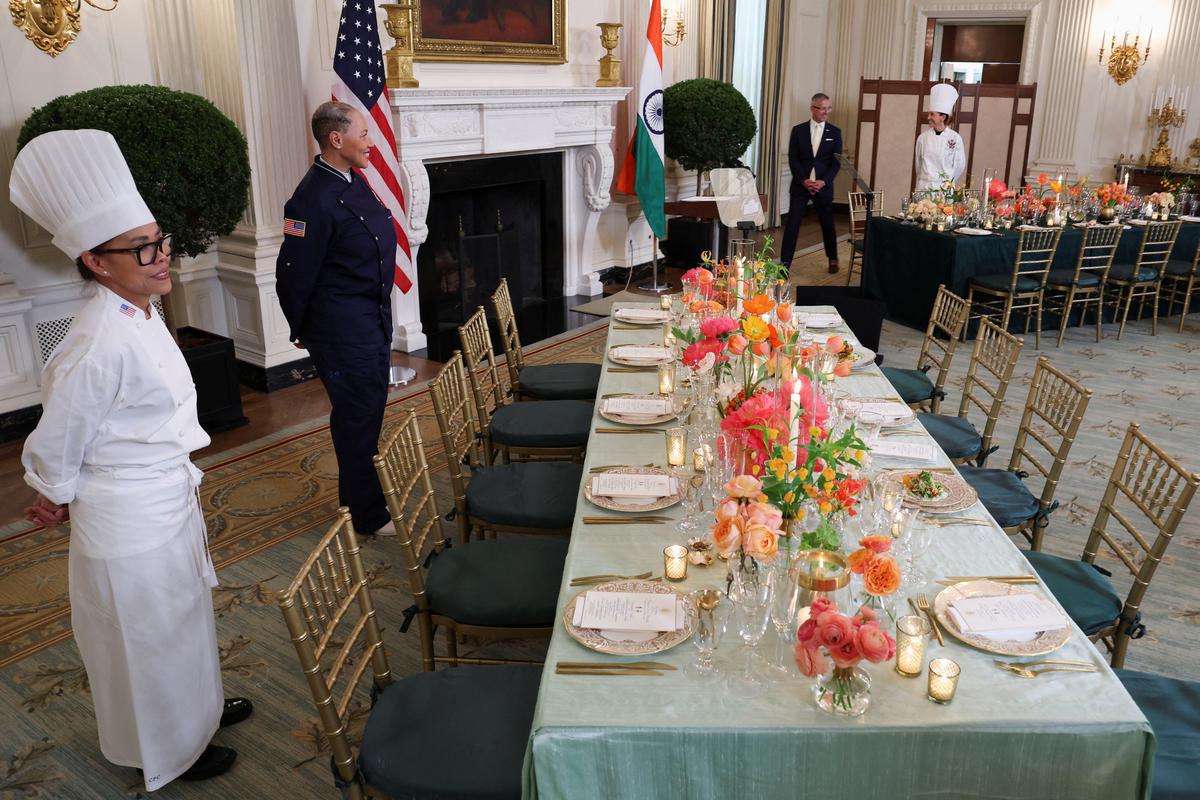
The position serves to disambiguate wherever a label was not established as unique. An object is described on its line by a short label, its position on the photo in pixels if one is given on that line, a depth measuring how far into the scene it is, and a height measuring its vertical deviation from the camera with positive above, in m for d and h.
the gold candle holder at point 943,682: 1.67 -0.96
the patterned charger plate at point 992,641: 1.82 -0.97
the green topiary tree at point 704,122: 8.15 +0.21
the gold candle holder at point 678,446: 2.61 -0.84
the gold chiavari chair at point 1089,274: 6.66 -0.92
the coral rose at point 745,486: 1.80 -0.66
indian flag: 7.51 +0.04
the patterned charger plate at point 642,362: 3.66 -0.85
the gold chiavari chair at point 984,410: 3.49 -1.05
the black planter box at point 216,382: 4.80 -1.25
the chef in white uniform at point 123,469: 2.03 -0.74
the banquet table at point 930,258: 6.66 -0.83
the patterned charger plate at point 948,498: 2.40 -0.92
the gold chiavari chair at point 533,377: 4.15 -1.07
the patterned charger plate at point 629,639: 1.84 -0.99
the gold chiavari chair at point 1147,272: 6.83 -0.92
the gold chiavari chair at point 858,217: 7.90 -0.64
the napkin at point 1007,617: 1.87 -0.96
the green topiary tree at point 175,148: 4.16 -0.02
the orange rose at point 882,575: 1.70 -0.78
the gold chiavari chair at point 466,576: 2.44 -1.19
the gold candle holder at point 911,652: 1.74 -0.94
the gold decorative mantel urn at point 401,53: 5.53 +0.55
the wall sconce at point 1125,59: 10.09 +0.96
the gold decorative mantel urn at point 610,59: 7.27 +0.69
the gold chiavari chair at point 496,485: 2.98 -1.15
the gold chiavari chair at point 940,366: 4.06 -0.99
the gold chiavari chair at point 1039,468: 2.99 -1.12
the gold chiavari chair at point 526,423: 3.60 -1.10
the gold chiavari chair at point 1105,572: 2.38 -1.18
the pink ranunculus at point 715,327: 2.60 -0.51
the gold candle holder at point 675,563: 2.09 -0.93
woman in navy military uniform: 3.39 -0.54
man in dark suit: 8.79 -0.19
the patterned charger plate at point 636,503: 2.43 -0.93
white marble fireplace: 5.84 +0.04
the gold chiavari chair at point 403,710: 1.84 -1.23
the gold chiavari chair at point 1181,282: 7.00 -1.07
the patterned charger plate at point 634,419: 3.04 -0.89
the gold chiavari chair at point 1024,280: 6.47 -0.93
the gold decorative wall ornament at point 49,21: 4.36 +0.58
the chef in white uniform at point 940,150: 8.59 -0.03
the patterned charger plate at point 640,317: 4.31 -0.80
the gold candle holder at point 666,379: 3.21 -0.81
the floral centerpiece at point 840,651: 1.55 -0.85
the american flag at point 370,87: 4.99 +0.31
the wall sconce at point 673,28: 8.63 +1.09
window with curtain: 10.79 +1.16
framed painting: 5.95 +0.78
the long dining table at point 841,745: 1.63 -1.04
